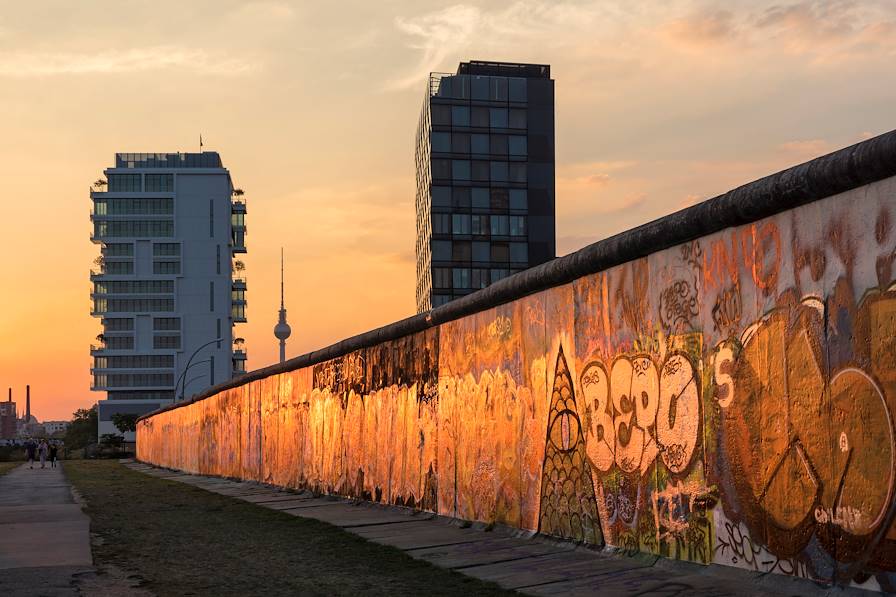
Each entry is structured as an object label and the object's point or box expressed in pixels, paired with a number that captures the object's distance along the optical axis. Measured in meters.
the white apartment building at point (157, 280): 166.38
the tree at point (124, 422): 150.50
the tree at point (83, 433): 186.62
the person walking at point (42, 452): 59.32
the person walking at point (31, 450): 62.08
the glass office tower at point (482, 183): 110.50
